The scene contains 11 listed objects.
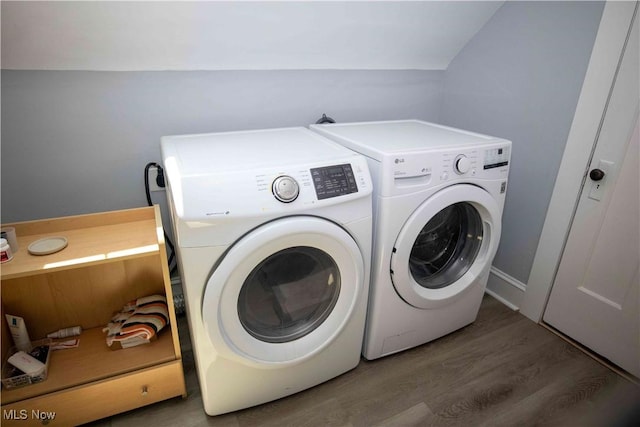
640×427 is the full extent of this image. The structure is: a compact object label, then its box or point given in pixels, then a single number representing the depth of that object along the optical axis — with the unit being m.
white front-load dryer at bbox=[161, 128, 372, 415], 1.02
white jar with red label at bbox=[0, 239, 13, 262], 1.07
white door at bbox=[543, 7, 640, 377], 1.40
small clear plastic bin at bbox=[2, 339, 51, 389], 1.17
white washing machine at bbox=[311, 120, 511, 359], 1.28
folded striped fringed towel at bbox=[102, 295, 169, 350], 1.33
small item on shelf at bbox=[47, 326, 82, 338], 1.41
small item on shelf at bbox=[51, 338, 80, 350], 1.35
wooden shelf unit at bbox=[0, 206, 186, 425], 1.14
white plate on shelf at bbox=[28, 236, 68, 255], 1.13
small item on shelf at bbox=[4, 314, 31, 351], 1.28
